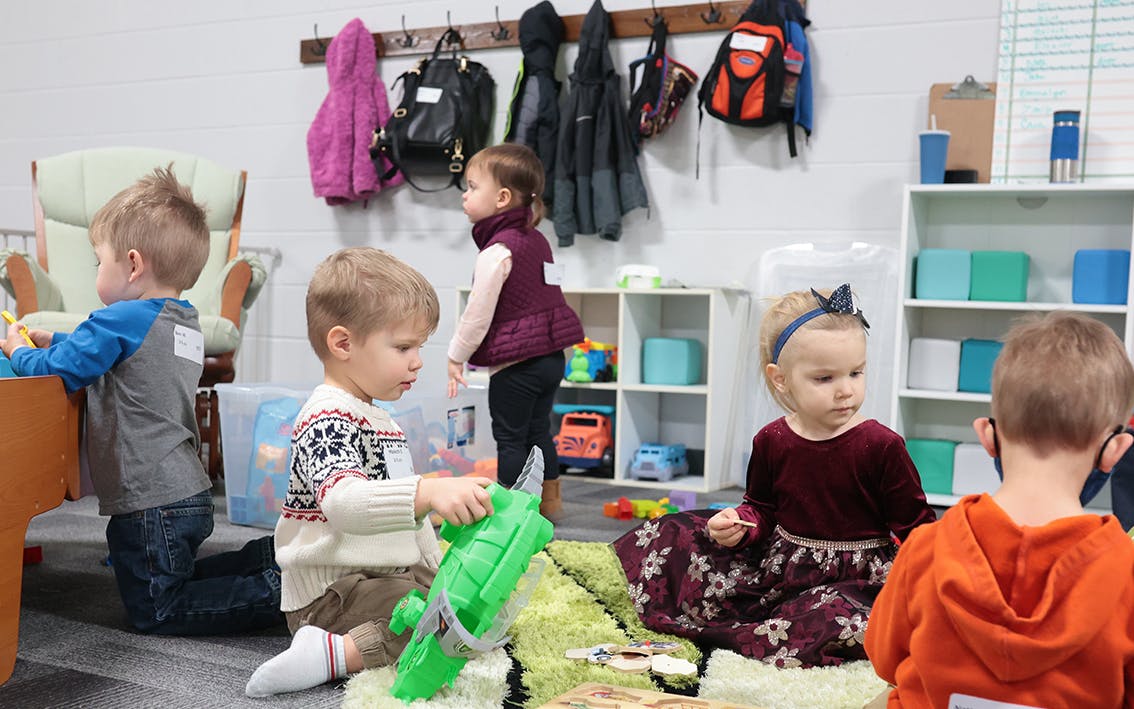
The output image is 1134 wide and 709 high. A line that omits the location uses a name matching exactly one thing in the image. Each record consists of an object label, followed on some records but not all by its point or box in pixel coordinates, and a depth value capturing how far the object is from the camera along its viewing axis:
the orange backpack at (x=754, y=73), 3.74
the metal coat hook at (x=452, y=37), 4.46
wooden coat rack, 3.99
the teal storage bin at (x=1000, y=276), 3.40
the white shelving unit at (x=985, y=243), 3.46
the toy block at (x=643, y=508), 3.14
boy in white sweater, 1.64
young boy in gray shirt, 1.92
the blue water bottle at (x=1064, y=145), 3.29
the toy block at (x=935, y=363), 3.50
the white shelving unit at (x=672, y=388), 3.78
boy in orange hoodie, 1.00
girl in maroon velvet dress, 1.76
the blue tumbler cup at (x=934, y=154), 3.44
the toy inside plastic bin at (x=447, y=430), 2.96
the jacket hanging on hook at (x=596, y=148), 4.03
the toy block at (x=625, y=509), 3.12
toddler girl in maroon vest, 2.90
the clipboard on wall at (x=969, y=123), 3.52
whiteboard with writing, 3.39
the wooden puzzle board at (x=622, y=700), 1.40
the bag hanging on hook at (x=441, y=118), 4.28
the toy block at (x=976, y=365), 3.43
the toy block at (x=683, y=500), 3.24
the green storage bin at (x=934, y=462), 3.50
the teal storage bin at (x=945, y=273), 3.45
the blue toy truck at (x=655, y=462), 3.82
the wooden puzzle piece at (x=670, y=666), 1.67
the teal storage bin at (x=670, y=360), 3.87
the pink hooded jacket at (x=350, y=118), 4.53
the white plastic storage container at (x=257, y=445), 2.83
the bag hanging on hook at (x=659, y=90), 3.98
